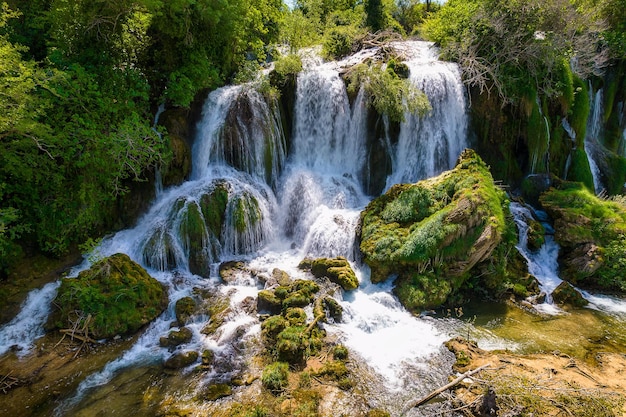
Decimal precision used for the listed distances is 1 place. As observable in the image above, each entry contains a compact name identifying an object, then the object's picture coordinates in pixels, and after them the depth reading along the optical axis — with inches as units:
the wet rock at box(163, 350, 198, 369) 294.6
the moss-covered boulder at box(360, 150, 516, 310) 380.5
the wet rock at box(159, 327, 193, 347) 320.8
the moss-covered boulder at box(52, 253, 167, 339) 326.6
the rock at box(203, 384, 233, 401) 265.3
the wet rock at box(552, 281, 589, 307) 385.1
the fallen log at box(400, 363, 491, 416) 256.7
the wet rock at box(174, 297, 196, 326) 349.8
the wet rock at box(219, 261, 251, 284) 422.9
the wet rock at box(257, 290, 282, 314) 362.0
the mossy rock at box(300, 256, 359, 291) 394.9
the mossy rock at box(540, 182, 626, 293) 410.3
